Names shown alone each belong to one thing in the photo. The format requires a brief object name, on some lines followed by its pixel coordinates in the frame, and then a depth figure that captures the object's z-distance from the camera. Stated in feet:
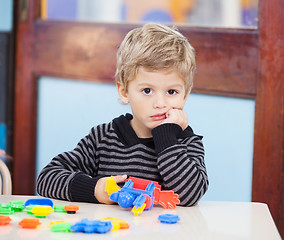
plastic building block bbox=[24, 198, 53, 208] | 4.25
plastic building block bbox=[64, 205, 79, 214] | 4.15
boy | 4.55
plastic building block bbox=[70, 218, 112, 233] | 3.74
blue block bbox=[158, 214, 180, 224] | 3.97
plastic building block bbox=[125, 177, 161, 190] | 4.34
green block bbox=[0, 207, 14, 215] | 4.10
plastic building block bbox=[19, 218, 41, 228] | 3.83
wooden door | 6.18
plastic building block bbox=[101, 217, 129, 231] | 3.83
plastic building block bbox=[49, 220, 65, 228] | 3.88
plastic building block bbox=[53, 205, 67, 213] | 4.19
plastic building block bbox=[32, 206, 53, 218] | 4.03
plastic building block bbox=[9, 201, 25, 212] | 4.20
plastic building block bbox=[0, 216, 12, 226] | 3.88
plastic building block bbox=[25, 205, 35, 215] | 4.12
